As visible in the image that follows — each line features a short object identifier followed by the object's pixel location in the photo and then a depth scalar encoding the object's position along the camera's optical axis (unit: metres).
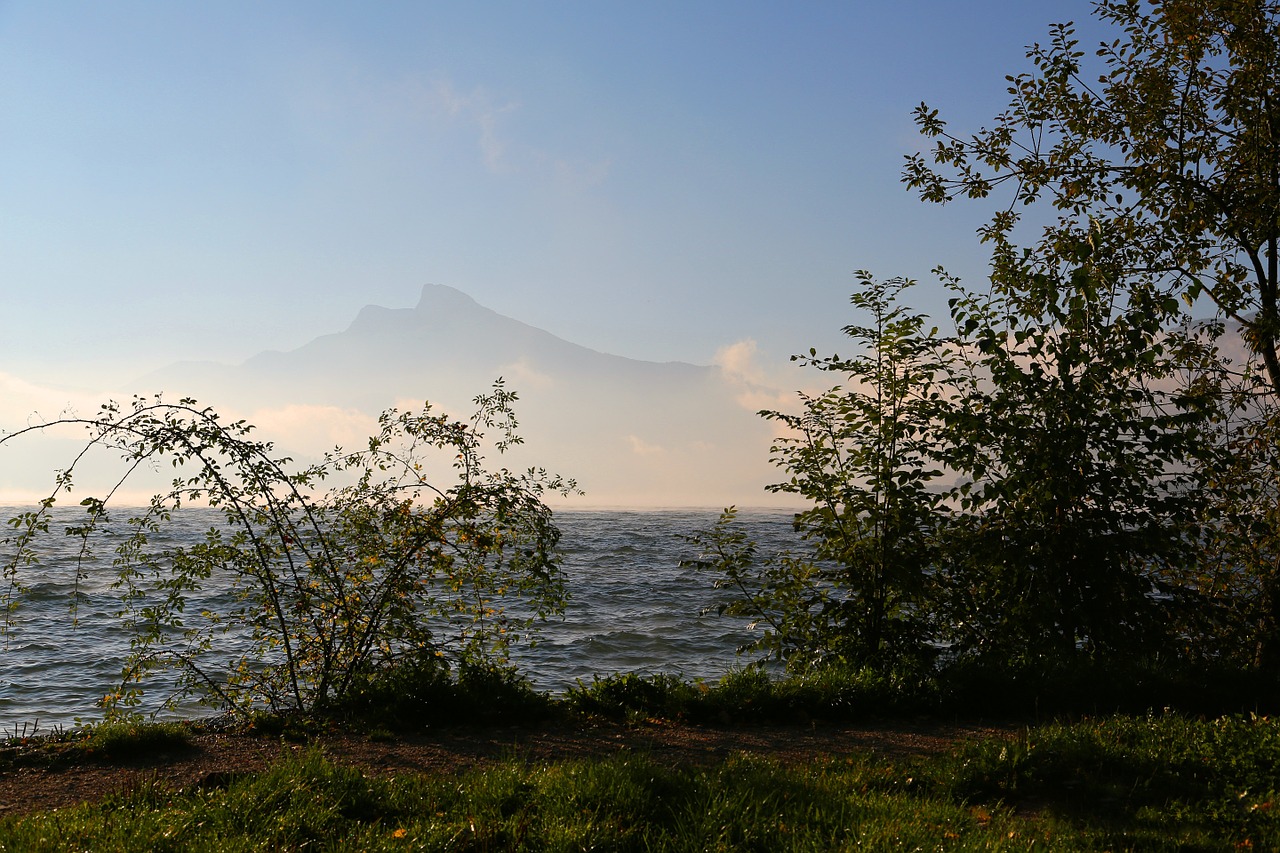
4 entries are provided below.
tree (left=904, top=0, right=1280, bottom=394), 9.88
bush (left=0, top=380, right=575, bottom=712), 8.34
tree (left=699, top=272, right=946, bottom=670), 9.17
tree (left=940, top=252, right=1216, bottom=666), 8.97
